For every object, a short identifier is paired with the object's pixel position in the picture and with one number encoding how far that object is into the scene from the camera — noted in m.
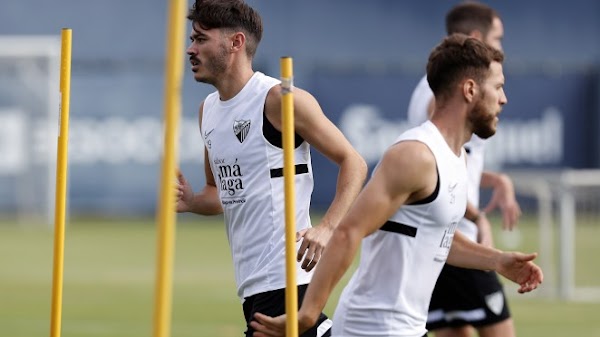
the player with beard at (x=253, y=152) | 13.54
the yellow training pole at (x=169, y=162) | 9.55
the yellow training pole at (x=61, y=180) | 12.50
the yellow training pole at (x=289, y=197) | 11.20
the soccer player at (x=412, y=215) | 11.55
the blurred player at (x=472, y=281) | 17.52
